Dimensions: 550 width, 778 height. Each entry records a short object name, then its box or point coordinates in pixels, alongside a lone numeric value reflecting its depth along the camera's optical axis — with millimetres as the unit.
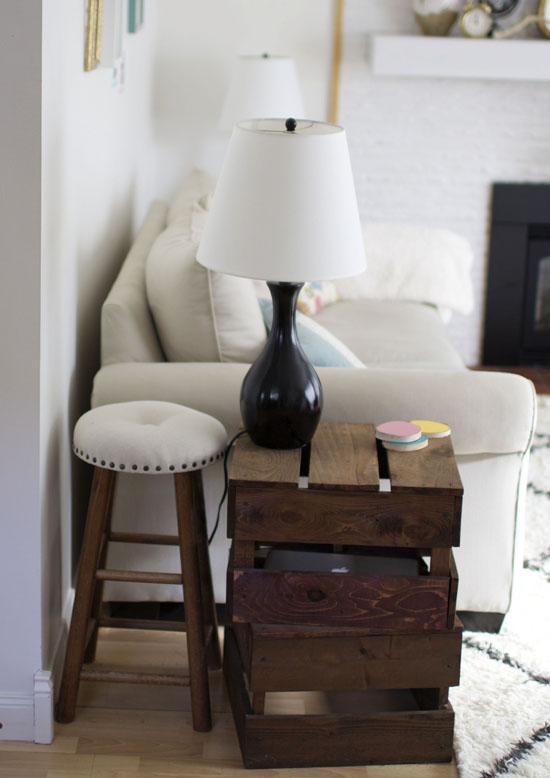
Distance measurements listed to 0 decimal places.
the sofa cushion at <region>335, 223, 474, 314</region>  4082
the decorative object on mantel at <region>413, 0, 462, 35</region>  4434
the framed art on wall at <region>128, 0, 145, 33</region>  3412
